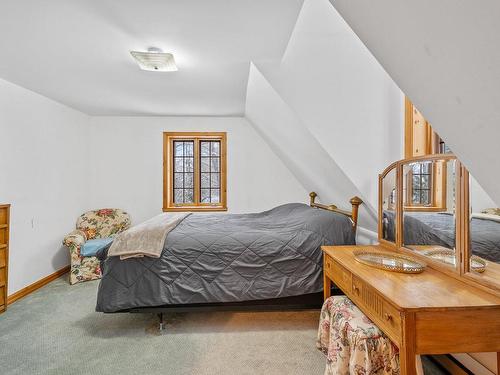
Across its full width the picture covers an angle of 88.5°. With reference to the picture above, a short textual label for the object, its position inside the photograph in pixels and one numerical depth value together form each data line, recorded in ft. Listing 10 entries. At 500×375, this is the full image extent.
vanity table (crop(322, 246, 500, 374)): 3.45
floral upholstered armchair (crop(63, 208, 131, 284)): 10.55
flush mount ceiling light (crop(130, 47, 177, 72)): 6.69
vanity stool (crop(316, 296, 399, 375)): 4.23
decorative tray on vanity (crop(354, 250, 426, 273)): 4.70
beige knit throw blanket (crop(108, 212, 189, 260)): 6.86
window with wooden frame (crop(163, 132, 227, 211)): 14.25
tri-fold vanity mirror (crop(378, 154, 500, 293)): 3.93
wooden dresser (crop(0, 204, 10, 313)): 8.01
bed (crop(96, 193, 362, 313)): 6.89
